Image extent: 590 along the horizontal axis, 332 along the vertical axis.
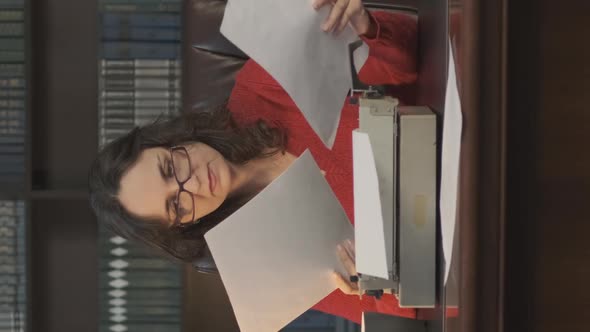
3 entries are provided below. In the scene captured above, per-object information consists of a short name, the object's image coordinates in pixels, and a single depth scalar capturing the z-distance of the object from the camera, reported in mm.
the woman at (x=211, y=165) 3456
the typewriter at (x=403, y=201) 2961
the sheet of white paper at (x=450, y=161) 2789
